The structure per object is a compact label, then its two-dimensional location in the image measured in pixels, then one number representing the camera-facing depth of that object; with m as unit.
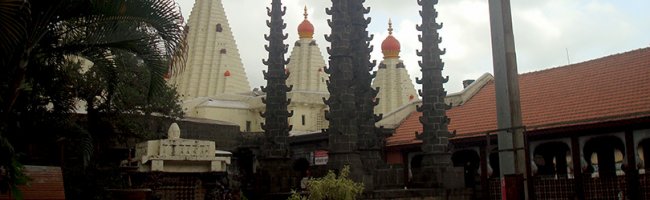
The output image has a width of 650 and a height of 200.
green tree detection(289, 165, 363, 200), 13.09
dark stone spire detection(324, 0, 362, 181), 15.15
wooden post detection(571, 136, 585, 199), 16.86
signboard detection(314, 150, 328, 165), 22.99
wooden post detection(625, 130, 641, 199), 15.95
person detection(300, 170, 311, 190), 15.99
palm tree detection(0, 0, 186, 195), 7.12
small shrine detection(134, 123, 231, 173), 15.81
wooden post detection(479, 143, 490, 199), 17.30
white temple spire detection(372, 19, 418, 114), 42.22
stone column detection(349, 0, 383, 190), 18.36
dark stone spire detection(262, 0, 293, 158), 19.05
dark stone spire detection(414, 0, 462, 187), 16.97
